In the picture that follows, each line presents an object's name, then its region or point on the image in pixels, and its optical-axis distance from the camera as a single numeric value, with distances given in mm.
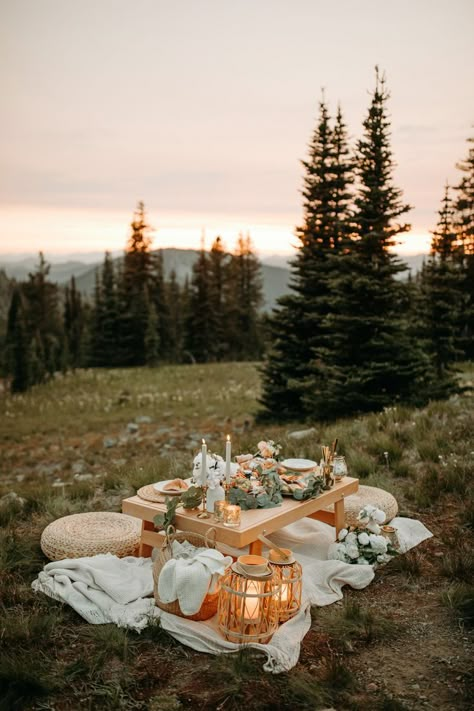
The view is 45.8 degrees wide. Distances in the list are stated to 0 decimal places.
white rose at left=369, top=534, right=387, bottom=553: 5539
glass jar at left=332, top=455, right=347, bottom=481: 6000
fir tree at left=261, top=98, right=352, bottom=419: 13773
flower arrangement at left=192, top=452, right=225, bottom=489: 4941
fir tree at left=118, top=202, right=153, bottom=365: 35750
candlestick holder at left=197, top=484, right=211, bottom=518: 4886
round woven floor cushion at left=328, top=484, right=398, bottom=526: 6227
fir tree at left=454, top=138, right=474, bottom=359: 25594
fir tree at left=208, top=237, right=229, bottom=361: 38000
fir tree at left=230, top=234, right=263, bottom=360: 41781
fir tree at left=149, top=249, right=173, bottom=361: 39969
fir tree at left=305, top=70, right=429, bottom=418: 11523
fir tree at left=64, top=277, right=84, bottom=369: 40375
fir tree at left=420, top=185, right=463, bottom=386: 16953
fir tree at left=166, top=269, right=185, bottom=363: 40250
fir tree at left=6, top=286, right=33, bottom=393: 21547
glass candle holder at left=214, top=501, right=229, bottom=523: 4680
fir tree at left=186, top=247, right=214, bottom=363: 37312
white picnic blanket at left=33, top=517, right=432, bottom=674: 4070
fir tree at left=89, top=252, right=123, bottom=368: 35844
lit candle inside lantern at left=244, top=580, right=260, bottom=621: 4055
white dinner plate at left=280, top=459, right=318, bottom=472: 6227
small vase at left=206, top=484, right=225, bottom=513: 4941
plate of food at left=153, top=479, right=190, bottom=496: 5422
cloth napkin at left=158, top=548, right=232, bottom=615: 4285
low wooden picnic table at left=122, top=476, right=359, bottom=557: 4564
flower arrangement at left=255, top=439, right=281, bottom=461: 5801
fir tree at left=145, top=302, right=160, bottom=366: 31297
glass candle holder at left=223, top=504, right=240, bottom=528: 4594
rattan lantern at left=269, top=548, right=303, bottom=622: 4406
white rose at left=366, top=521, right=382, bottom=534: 5781
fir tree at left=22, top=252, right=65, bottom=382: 40134
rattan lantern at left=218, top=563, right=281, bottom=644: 4043
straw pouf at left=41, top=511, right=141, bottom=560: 5367
